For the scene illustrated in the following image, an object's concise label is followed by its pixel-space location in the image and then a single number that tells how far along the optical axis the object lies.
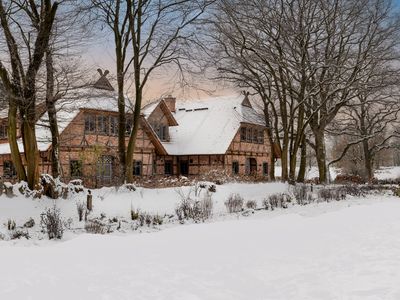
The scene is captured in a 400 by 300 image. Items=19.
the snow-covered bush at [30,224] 12.75
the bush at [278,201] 17.97
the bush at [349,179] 34.10
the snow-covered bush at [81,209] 13.98
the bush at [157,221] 13.65
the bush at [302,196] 19.83
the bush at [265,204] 17.72
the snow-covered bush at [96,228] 11.78
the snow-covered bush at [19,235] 11.05
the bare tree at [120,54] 22.39
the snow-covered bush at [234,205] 16.53
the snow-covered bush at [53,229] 11.16
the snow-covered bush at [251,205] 17.59
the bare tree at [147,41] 22.41
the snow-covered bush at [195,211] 14.48
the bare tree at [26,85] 16.72
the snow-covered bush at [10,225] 12.15
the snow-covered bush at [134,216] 14.42
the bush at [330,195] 20.85
